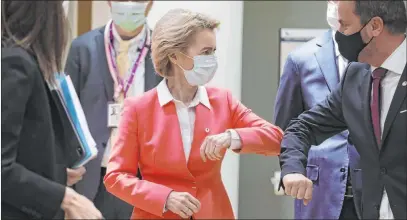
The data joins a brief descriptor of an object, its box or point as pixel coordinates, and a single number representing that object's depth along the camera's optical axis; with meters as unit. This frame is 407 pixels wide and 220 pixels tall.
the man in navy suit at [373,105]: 3.74
